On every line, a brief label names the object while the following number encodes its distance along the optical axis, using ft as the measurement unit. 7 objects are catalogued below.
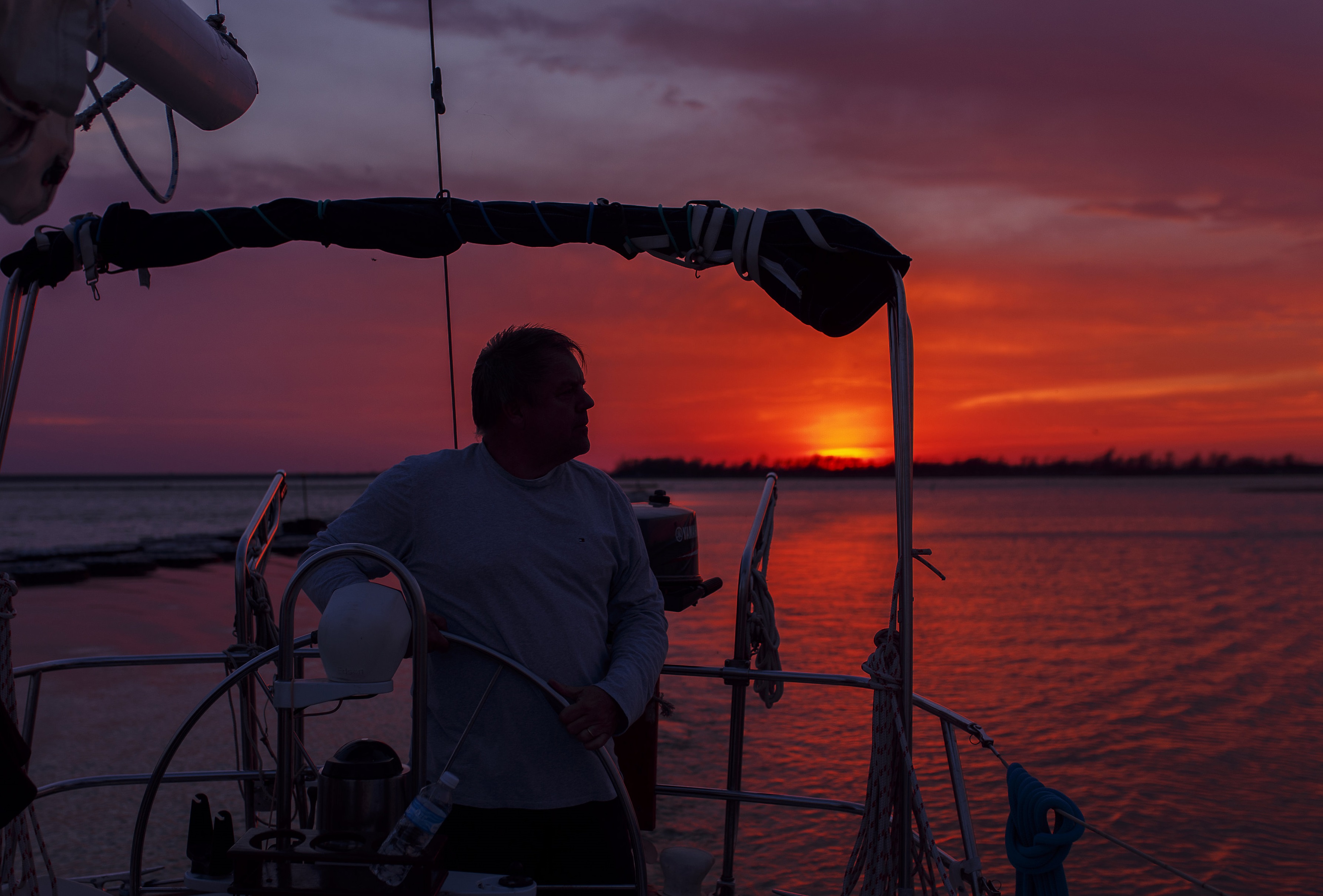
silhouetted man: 6.39
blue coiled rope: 5.92
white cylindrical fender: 5.39
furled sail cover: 7.30
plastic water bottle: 4.75
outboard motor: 10.25
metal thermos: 5.10
